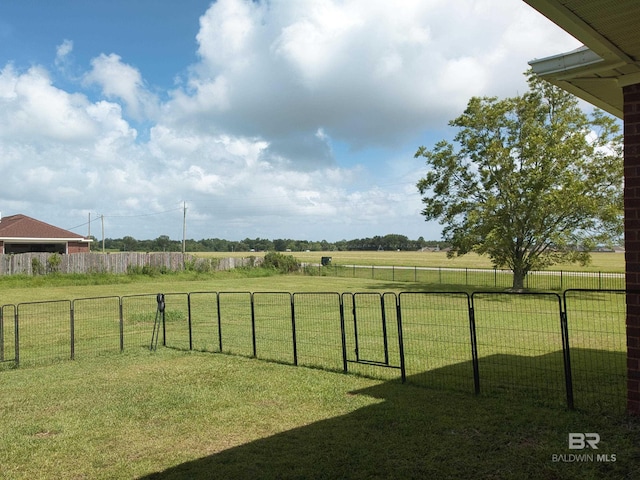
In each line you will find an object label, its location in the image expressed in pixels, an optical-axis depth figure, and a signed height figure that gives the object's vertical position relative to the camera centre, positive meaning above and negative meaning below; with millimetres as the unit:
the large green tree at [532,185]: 25594 +2902
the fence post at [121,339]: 10381 -1698
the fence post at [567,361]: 5664 -1392
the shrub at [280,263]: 43188 -1108
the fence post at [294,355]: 8547 -1806
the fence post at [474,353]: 6430 -1431
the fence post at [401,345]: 7188 -1435
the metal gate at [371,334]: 8893 -2081
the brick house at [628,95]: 4863 +1445
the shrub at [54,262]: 32031 -192
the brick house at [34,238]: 40688 +1793
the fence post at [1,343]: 9264 -1533
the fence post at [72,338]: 9771 -1547
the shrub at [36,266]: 31500 -390
